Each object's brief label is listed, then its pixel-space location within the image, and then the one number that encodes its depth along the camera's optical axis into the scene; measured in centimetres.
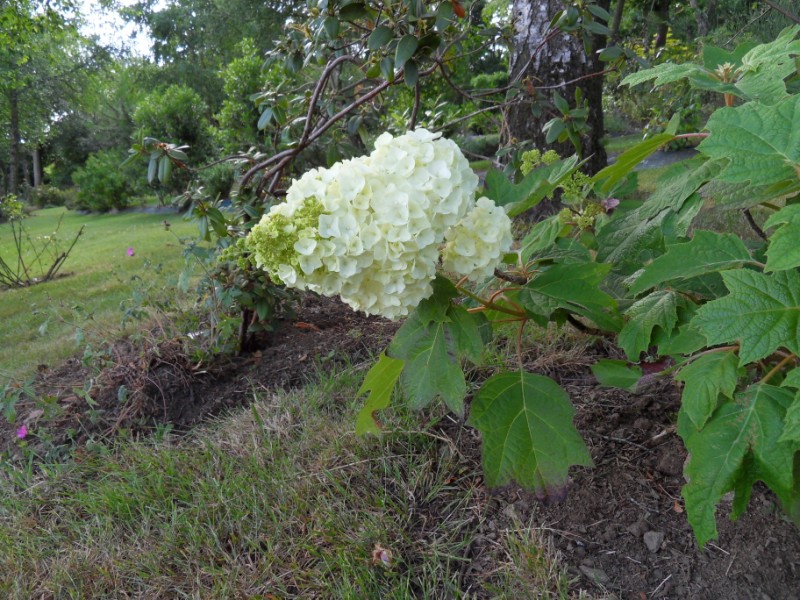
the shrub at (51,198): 2167
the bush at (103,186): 1781
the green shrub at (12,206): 657
